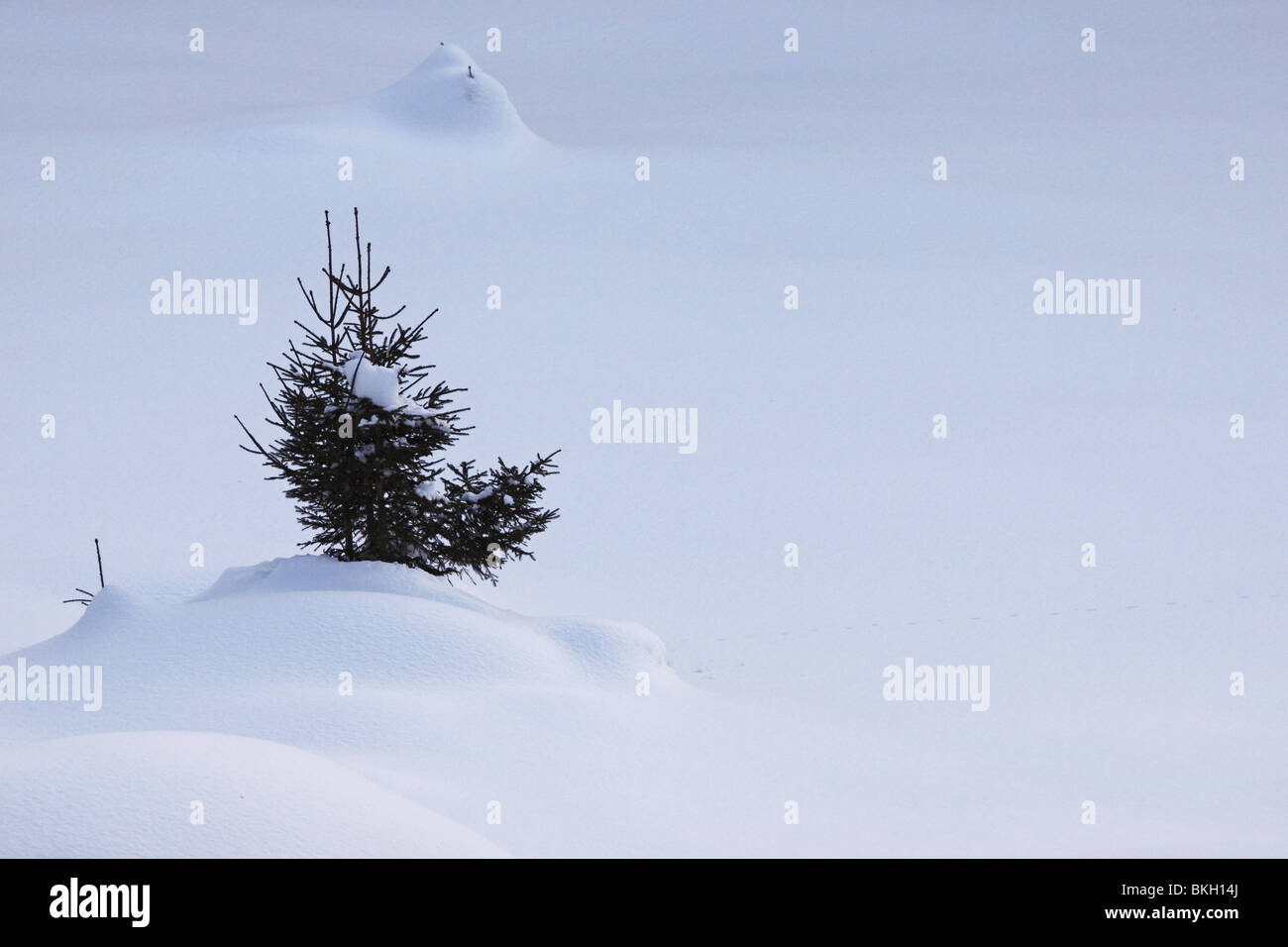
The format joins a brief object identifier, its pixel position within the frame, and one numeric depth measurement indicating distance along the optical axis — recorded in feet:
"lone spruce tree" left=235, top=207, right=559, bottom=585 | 47.88
